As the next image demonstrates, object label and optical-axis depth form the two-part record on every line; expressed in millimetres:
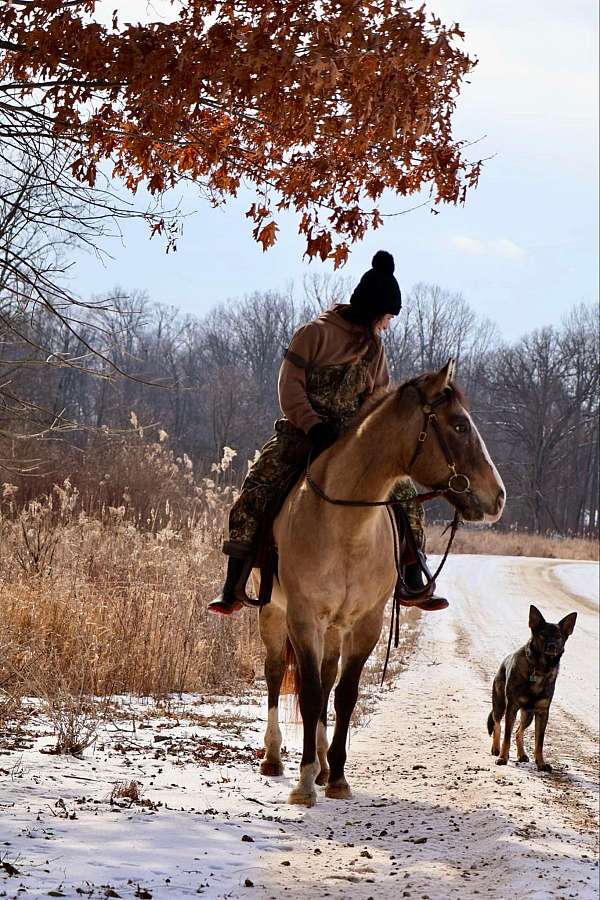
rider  12789
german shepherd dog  16047
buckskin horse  10805
